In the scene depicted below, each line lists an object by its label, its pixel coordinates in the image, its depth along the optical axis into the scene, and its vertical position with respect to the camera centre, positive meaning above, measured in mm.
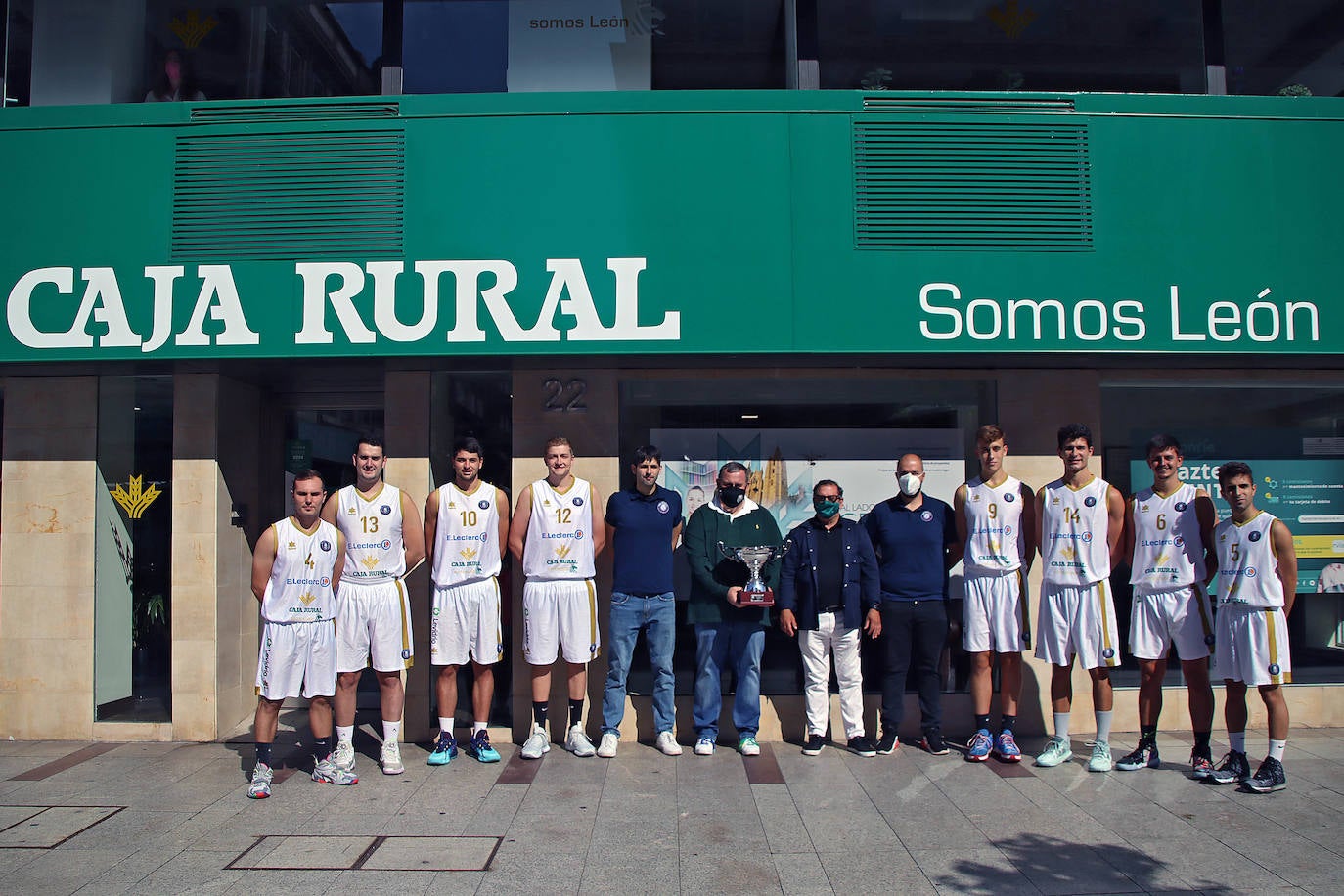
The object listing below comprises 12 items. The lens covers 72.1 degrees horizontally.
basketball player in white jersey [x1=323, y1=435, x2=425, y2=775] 5828 -568
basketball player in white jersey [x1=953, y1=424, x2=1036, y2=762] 6090 -584
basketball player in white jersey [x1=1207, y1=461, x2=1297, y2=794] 5391 -751
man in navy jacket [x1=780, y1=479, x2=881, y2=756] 6152 -695
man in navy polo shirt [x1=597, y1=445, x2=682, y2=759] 6195 -584
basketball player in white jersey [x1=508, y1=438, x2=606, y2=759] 6137 -471
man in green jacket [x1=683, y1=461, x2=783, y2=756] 6234 -791
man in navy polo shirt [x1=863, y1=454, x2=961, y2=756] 6195 -719
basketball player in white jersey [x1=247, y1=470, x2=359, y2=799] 5523 -647
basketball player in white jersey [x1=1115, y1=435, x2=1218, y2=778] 5809 -627
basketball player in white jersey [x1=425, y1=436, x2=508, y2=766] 6074 -570
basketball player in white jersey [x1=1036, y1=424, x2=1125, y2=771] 5871 -595
